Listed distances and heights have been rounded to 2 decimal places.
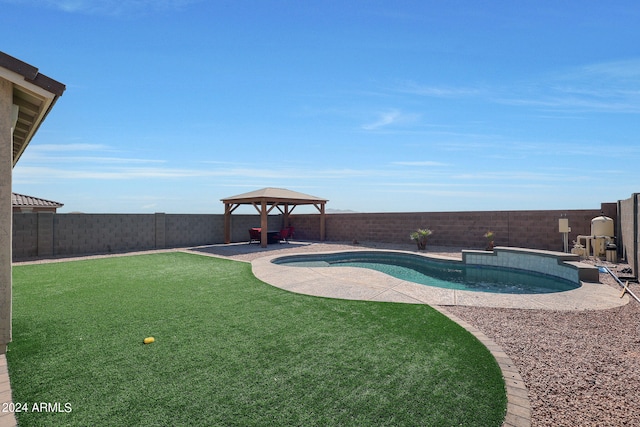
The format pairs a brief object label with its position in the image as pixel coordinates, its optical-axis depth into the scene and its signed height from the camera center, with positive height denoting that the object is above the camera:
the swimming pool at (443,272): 7.86 -1.62
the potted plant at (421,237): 13.55 -0.71
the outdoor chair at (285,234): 15.97 -0.60
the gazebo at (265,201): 14.26 +1.05
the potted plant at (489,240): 12.43 -0.83
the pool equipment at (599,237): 10.26 -0.60
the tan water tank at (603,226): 10.30 -0.24
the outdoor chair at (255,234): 15.23 -0.55
